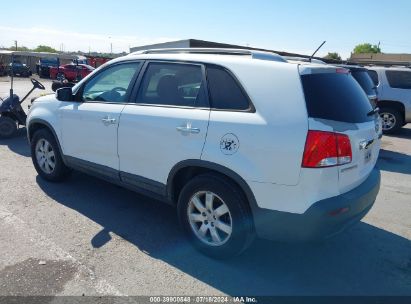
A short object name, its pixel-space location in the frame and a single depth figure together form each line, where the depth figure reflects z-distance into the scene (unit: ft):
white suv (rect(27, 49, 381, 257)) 9.09
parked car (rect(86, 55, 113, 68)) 132.21
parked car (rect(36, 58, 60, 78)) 114.83
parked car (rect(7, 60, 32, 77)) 112.54
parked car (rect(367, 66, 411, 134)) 32.94
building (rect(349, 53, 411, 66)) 148.95
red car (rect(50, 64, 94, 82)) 94.02
